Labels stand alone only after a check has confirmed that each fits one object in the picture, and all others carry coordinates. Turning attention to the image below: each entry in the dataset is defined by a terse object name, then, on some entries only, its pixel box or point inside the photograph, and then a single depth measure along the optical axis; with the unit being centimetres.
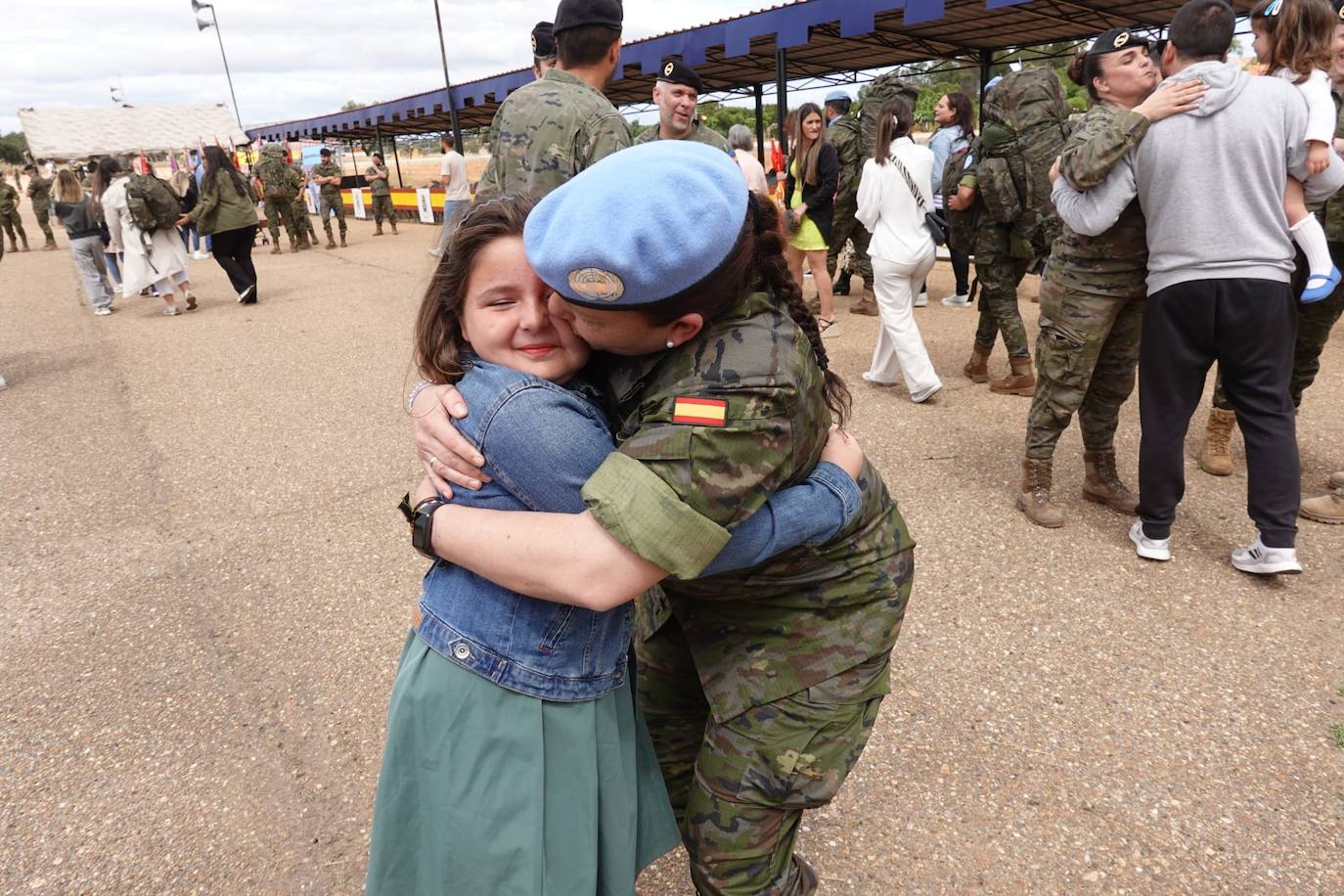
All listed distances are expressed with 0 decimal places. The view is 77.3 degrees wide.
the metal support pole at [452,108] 1617
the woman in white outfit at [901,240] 529
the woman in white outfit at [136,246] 914
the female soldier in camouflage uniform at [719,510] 103
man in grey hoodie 286
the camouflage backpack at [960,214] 537
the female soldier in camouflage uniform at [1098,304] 313
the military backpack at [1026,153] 500
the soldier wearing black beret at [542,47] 453
